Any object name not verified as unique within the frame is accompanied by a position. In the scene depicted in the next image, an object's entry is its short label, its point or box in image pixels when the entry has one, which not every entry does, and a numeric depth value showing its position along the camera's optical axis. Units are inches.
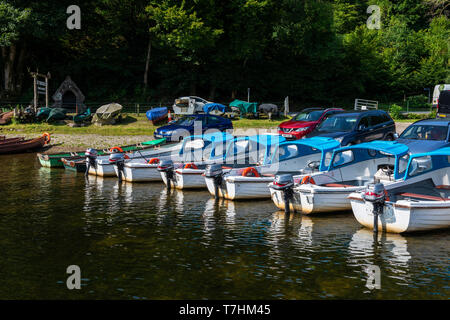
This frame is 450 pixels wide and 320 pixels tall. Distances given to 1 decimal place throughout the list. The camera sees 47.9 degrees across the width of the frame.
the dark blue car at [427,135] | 757.9
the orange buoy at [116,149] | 1032.2
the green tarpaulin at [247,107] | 1665.8
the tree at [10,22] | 1601.9
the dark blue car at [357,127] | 896.9
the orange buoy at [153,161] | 890.7
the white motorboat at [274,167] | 705.6
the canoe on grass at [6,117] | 1466.5
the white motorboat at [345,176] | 617.0
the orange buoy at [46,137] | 1280.4
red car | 1060.5
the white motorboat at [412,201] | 526.6
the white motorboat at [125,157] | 926.4
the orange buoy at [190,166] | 819.9
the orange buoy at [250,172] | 721.6
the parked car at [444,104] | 1256.8
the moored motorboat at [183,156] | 870.4
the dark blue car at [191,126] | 1215.4
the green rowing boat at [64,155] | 1028.5
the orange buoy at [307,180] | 649.0
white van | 1728.6
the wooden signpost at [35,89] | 1492.7
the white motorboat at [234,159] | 795.4
